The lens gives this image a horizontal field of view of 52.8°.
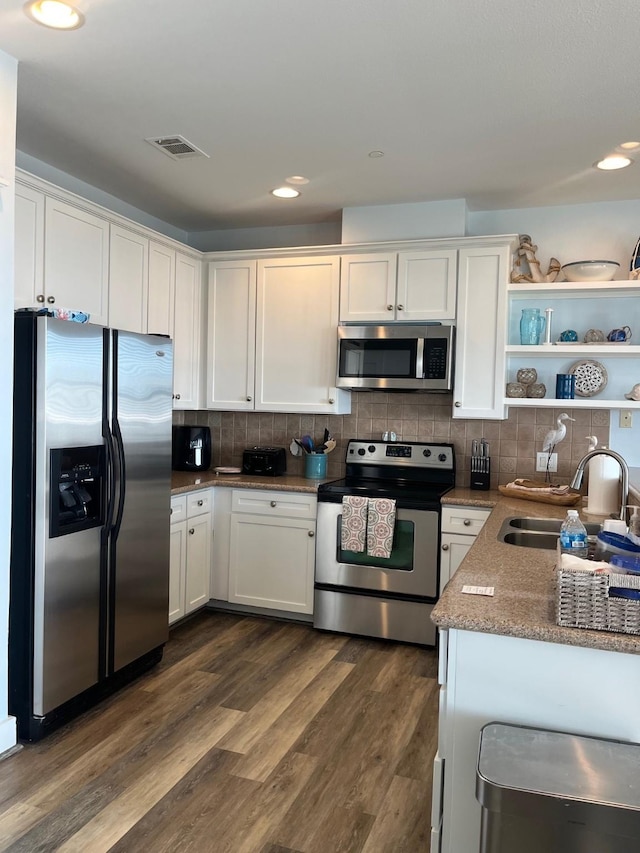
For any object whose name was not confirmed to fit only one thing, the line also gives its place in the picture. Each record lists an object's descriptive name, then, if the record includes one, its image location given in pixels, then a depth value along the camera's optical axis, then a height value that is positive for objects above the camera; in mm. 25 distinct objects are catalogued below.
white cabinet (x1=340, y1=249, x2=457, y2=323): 3797 +750
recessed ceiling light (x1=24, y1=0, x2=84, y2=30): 2000 +1233
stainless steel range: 3594 -923
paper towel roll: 3188 -359
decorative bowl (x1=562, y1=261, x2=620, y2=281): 3594 +816
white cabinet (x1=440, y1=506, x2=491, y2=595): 3512 -666
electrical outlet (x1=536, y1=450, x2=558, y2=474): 3893 -290
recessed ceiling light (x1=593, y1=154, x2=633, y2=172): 3119 +1245
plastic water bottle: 2062 -400
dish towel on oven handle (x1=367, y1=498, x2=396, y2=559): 3592 -642
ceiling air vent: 2997 +1239
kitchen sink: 2745 -524
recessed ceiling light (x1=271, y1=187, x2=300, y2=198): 3705 +1257
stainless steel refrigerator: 2488 -461
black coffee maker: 4363 -290
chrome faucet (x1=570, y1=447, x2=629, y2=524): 2260 -193
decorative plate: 3799 +220
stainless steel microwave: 3773 +321
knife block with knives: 3924 -340
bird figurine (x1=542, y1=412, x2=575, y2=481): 3623 -122
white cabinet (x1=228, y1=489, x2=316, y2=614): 3869 -868
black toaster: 4223 -351
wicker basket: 1488 -439
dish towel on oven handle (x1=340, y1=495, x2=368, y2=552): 3643 -644
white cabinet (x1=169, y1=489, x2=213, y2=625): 3639 -865
